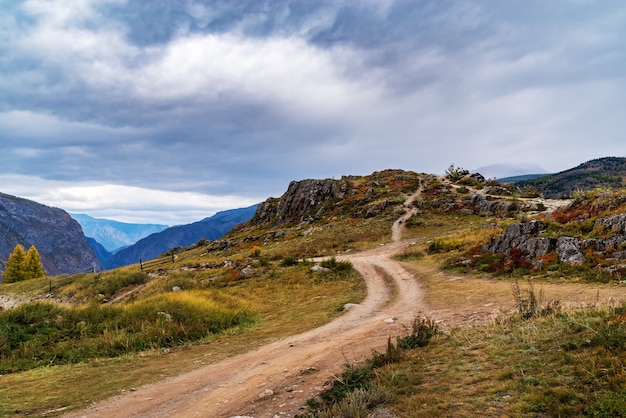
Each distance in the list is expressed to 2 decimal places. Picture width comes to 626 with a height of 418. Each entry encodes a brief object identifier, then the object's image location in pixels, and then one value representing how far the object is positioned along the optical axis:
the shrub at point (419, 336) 9.47
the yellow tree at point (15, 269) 63.05
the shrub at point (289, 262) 32.28
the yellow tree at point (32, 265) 64.56
